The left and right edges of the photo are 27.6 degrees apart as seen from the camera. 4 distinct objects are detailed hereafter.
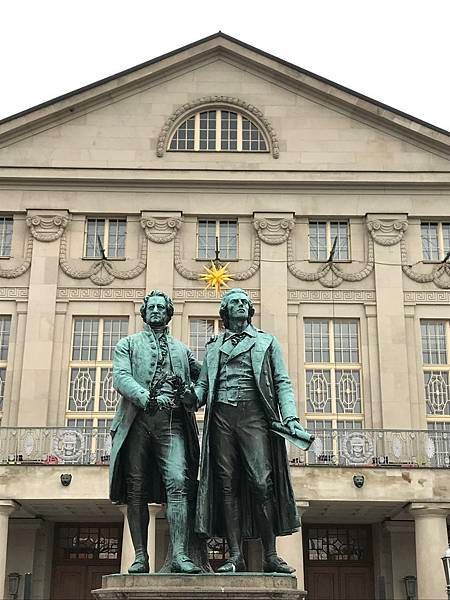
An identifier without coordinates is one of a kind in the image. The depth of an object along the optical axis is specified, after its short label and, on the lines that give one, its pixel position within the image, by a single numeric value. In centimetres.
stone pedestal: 646
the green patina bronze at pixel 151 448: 713
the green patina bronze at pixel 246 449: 716
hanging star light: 2753
